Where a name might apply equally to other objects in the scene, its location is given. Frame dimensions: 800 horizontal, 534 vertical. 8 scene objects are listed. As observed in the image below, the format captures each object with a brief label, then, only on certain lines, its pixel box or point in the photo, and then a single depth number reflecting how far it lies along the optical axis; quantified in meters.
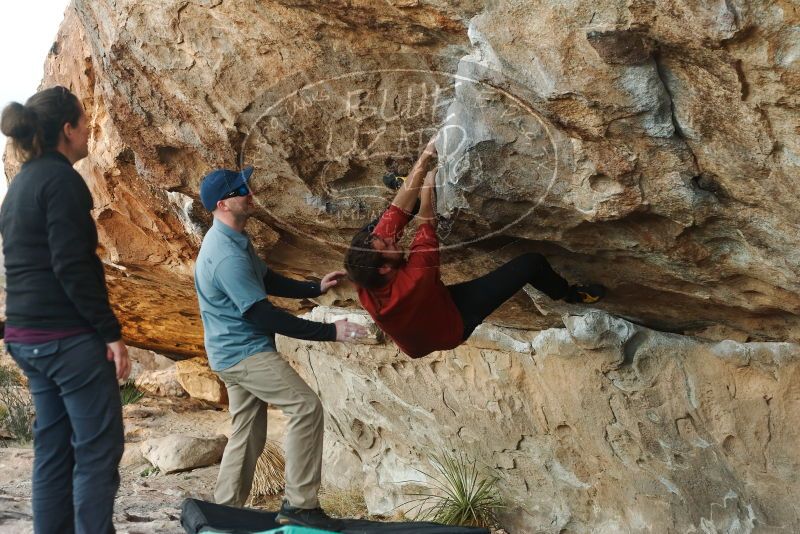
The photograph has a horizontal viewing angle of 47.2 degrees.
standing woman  3.33
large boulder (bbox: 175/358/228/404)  11.27
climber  4.43
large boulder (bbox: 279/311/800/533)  4.80
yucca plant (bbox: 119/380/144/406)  11.28
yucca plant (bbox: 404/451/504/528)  6.10
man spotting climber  4.30
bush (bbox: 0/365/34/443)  9.77
